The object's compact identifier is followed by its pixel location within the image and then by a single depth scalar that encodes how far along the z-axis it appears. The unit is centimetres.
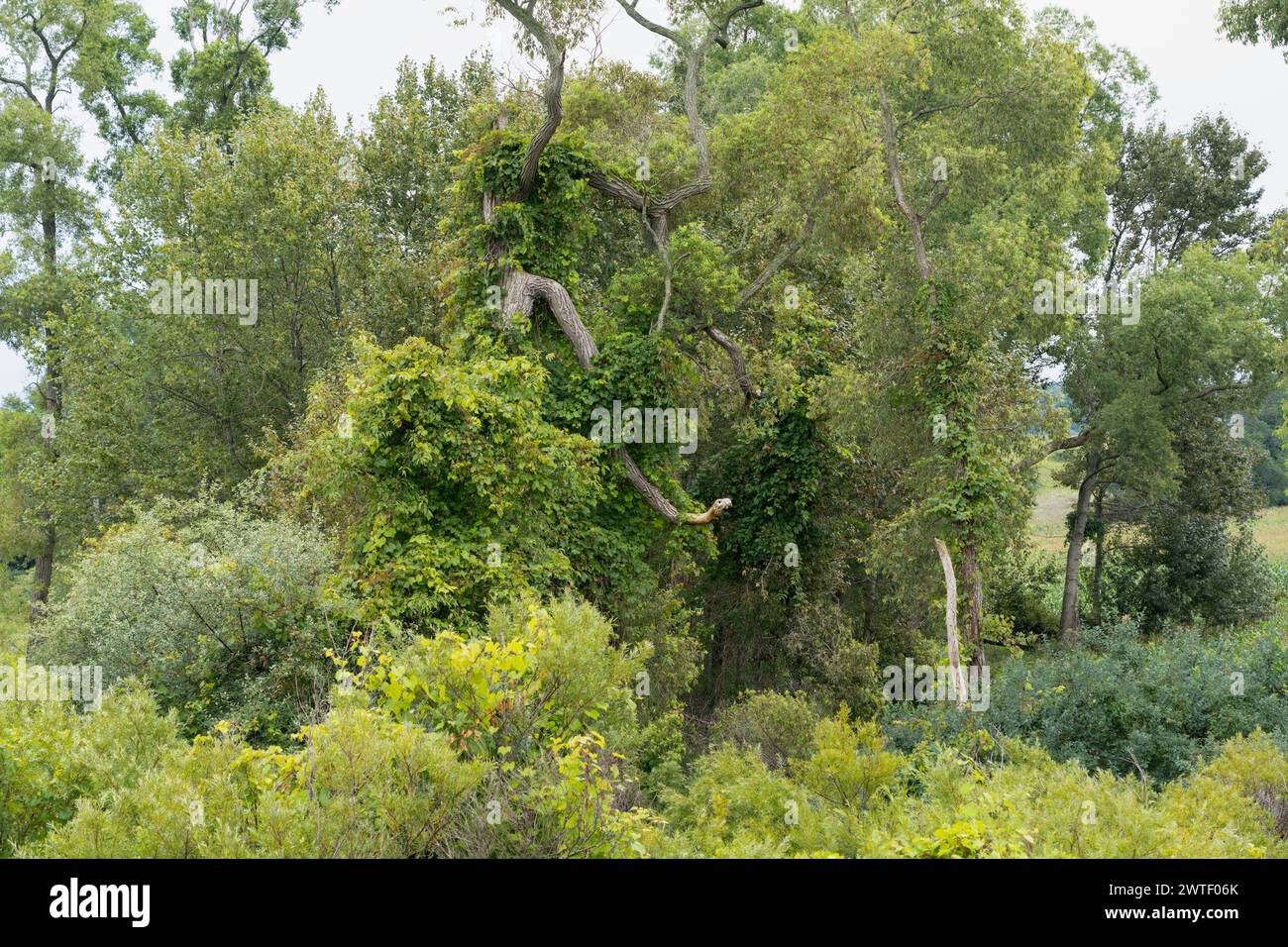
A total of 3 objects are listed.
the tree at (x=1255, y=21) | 1844
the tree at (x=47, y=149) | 2998
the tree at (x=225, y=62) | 3173
